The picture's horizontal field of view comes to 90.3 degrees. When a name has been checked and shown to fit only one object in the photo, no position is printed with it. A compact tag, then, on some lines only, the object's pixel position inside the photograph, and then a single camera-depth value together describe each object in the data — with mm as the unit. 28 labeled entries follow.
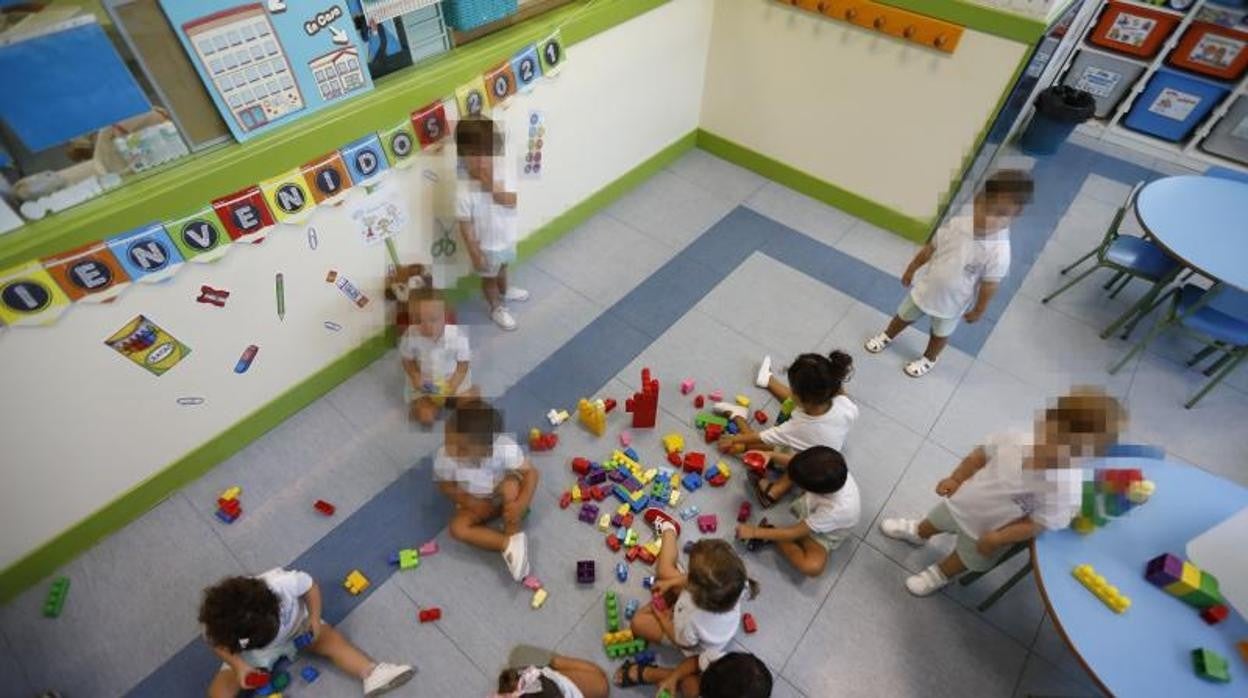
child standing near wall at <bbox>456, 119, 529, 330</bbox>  2844
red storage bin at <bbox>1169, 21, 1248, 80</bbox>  4445
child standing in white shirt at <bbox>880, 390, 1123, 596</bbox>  1966
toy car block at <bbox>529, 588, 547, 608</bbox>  2498
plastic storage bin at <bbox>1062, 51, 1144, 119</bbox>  4954
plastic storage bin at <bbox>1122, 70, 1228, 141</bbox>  4715
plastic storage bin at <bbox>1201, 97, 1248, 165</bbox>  4645
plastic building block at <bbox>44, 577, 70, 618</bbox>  2467
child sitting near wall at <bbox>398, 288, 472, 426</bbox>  2797
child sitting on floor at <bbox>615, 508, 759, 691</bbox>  1971
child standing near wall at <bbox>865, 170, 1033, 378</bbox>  2635
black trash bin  4734
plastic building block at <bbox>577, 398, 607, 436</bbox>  2976
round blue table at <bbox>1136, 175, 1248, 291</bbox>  2943
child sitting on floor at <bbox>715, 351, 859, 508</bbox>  2547
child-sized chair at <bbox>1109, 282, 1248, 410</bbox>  3020
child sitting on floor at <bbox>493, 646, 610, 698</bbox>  1872
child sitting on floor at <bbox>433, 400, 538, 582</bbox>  2402
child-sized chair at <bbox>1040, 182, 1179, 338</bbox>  3363
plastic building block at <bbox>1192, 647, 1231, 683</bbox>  1684
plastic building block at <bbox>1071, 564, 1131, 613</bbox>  1824
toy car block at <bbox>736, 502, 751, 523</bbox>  2764
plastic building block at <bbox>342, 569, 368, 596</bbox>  2529
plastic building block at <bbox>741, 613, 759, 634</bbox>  2459
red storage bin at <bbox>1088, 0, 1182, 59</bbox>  4684
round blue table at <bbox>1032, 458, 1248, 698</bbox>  1718
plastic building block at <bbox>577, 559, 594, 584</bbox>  2541
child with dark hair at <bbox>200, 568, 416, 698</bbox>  1951
